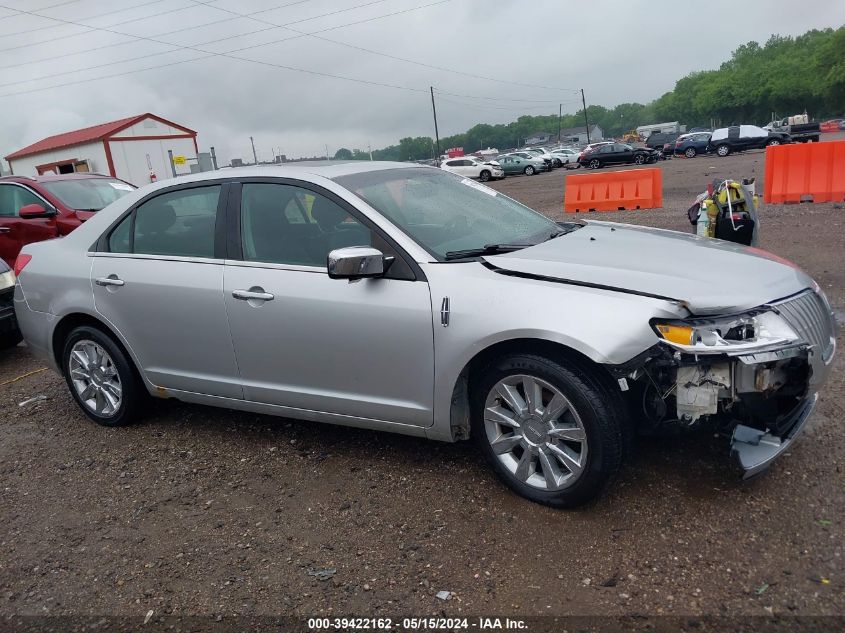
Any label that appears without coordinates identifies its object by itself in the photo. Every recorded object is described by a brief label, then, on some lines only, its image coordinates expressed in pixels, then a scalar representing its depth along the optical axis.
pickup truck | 35.19
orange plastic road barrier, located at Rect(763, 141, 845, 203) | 12.30
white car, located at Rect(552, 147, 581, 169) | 46.55
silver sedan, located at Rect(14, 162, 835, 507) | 3.01
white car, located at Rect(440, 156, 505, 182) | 39.44
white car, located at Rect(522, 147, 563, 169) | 43.92
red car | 8.73
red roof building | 40.72
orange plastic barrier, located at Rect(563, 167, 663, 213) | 14.73
